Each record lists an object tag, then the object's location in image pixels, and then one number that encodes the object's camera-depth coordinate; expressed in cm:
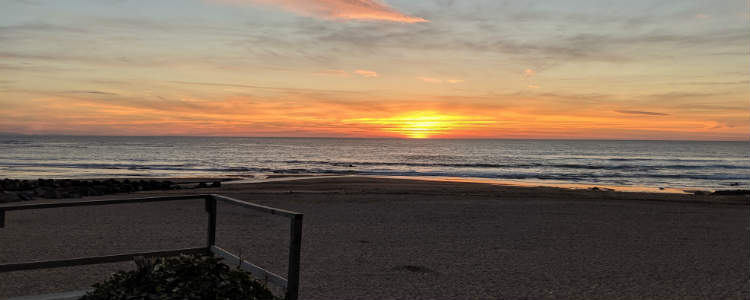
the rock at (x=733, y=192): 2583
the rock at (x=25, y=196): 1755
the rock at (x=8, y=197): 1668
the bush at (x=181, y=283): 397
